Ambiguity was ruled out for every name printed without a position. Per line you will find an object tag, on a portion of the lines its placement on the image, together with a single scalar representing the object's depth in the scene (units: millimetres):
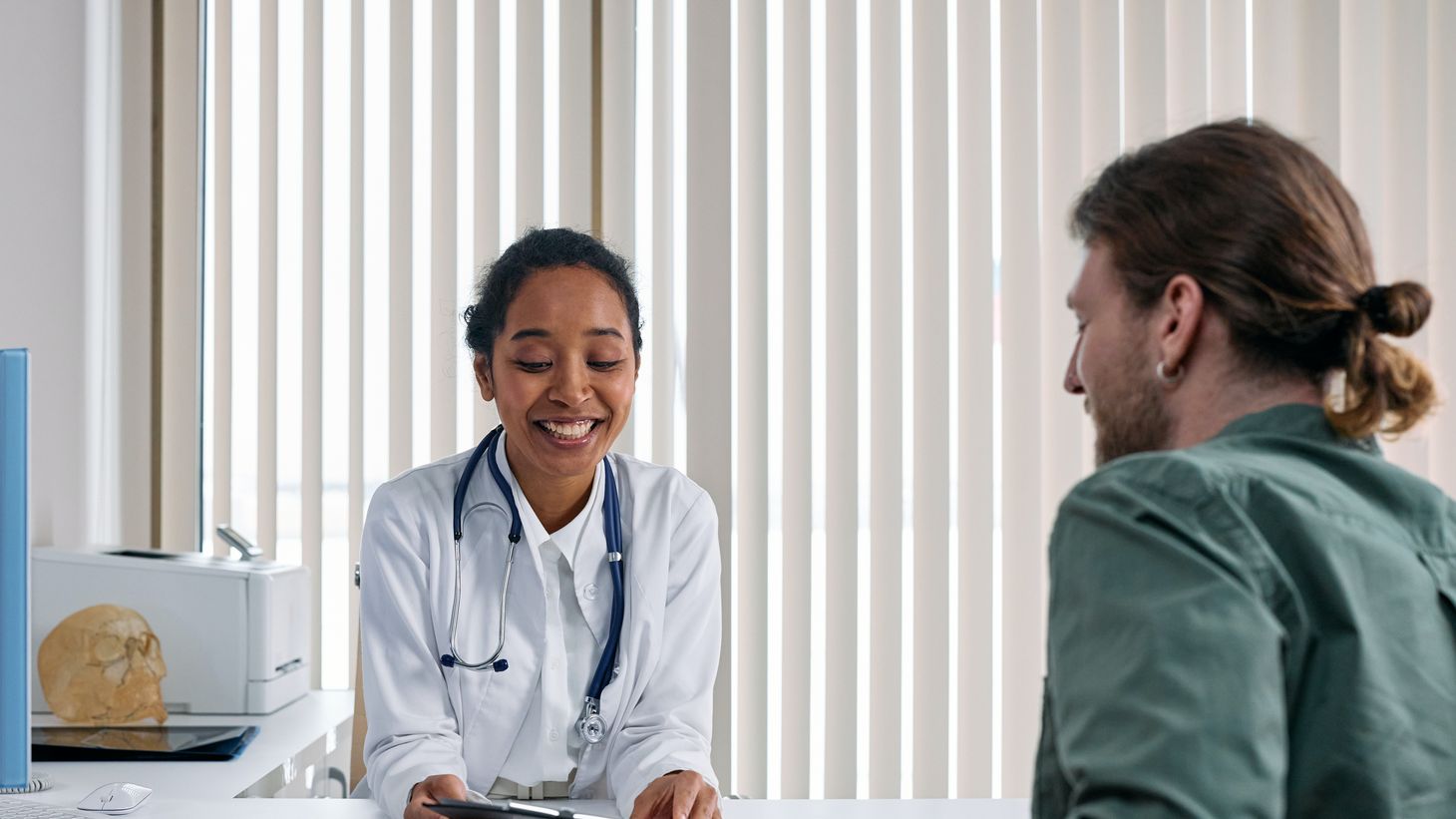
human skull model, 2061
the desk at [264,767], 1703
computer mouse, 1393
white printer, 2246
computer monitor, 1509
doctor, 1642
